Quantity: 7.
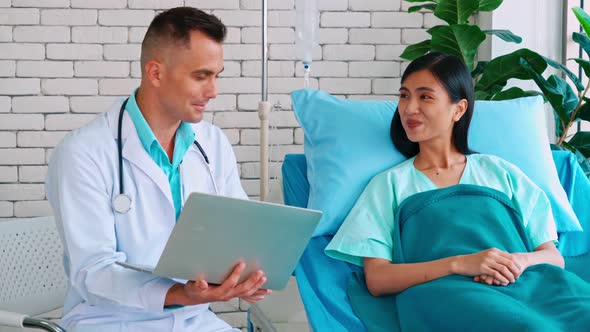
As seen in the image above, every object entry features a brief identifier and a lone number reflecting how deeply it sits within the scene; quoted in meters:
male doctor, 1.69
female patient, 1.84
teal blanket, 1.75
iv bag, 3.04
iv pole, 2.70
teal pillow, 2.35
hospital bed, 2.05
